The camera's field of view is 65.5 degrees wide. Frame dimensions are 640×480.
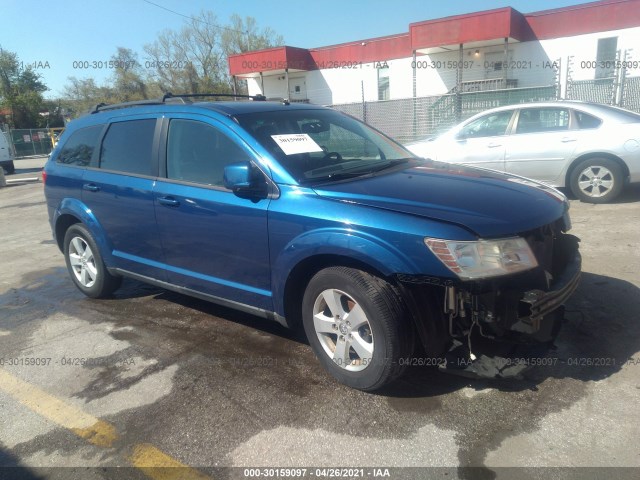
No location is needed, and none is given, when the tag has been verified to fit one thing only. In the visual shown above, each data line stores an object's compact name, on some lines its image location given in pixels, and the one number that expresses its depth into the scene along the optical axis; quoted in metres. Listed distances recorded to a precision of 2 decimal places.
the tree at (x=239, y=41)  43.75
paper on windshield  3.51
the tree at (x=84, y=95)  50.28
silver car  7.27
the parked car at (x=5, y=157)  21.20
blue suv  2.72
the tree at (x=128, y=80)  48.31
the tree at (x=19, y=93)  46.34
